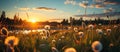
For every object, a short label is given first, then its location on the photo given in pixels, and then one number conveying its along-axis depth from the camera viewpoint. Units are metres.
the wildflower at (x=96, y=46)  0.75
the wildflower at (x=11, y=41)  0.73
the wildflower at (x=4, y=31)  0.90
